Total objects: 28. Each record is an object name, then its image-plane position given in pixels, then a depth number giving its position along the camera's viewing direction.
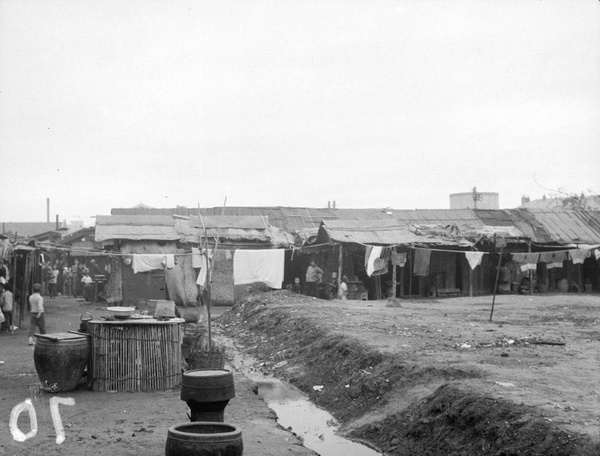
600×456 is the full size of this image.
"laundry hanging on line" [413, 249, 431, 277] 25.28
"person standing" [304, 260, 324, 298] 24.77
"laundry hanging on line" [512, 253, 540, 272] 25.84
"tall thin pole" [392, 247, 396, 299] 23.93
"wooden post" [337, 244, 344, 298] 23.98
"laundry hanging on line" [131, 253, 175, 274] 23.59
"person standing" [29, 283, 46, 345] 13.93
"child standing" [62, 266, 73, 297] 31.30
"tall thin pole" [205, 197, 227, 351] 11.42
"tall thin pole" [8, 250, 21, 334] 17.66
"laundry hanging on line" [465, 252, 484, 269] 24.62
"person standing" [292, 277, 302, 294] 26.19
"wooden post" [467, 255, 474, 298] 25.70
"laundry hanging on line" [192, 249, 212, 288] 22.36
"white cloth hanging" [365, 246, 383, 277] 23.62
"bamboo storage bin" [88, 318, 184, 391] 10.03
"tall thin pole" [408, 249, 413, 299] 25.88
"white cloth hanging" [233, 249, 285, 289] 22.84
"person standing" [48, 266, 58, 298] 30.64
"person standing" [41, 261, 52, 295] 30.60
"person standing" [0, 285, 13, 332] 17.08
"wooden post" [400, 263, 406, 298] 26.20
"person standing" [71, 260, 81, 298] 30.87
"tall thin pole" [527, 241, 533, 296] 26.11
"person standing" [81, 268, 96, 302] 26.50
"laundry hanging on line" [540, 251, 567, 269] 26.28
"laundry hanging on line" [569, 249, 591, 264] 26.30
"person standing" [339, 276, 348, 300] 23.70
